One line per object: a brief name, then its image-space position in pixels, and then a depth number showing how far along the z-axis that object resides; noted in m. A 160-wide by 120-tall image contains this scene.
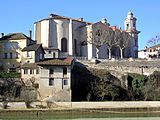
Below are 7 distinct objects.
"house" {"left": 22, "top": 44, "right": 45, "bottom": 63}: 72.69
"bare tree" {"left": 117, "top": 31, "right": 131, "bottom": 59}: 90.69
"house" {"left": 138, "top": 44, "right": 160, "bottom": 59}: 102.49
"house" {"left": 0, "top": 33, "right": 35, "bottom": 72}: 77.06
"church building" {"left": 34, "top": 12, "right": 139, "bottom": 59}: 86.50
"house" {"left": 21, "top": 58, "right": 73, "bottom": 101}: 62.88
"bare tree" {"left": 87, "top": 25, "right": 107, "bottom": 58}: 87.06
